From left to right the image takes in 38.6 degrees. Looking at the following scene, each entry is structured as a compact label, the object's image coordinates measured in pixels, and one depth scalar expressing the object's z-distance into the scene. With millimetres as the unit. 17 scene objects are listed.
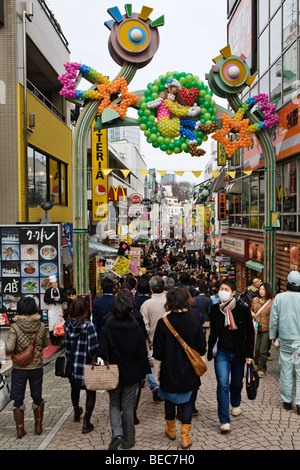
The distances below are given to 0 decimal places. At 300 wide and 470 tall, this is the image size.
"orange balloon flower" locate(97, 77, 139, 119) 10742
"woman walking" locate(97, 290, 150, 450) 4473
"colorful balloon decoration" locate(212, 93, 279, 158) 11133
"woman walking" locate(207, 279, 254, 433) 4934
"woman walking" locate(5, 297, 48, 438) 4938
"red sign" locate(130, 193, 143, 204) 26688
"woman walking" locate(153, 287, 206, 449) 4457
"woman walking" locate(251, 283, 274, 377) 7469
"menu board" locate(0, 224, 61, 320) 9859
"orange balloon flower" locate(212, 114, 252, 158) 11109
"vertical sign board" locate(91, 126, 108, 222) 18375
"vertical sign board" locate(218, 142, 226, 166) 23203
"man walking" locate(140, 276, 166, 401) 5863
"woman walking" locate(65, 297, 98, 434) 5041
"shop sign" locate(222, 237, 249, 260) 17928
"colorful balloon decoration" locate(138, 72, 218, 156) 10758
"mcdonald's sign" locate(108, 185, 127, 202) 22727
